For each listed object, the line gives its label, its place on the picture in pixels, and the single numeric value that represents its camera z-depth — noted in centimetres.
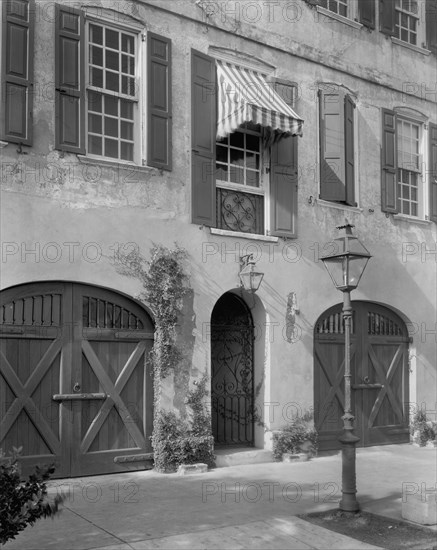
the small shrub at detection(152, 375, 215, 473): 1028
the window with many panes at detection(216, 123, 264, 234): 1166
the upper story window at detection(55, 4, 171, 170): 993
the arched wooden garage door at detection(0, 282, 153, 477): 934
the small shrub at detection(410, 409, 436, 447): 1390
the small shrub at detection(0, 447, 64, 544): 486
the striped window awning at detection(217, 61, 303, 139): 1111
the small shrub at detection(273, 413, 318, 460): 1160
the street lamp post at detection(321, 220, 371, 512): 801
